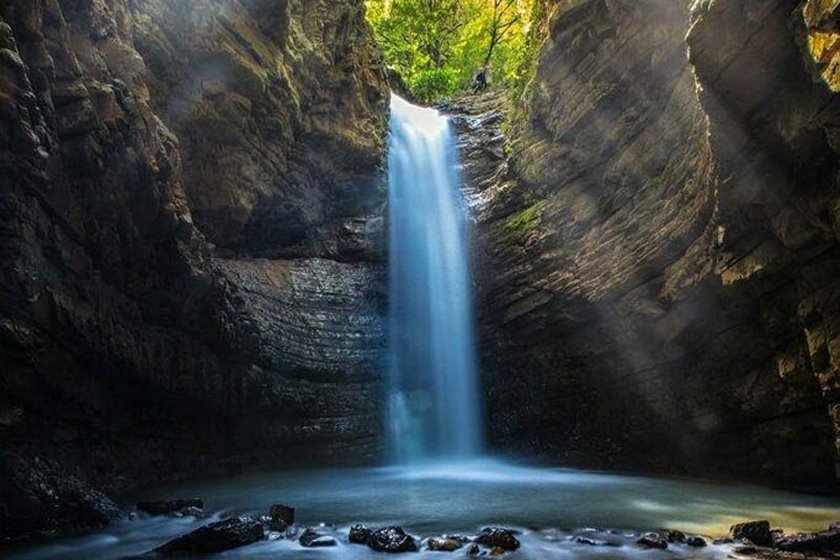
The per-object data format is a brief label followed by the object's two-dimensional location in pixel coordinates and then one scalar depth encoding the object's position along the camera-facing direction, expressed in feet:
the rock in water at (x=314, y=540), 24.27
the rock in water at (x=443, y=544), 23.07
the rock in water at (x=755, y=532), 22.49
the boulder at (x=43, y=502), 25.23
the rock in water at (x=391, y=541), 23.29
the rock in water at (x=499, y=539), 23.20
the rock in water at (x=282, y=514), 26.97
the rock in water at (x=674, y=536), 23.32
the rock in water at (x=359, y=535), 24.63
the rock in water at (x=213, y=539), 23.29
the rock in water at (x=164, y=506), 29.37
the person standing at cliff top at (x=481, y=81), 95.76
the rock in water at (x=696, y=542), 22.71
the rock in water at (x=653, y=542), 22.70
